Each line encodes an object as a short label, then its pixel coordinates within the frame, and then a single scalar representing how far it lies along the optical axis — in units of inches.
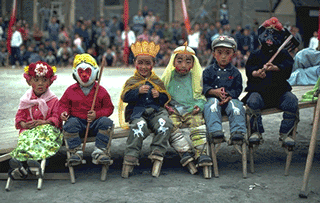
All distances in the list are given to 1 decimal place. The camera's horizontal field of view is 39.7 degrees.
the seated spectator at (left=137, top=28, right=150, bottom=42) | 738.8
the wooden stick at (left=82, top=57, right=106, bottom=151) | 187.3
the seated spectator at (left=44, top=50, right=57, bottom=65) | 739.4
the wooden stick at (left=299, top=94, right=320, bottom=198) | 164.2
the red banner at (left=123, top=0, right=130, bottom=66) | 530.9
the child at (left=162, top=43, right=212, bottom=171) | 194.5
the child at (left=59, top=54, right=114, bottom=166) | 184.7
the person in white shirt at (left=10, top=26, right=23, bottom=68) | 721.0
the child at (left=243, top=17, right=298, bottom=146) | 200.7
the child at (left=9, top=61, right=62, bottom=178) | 178.7
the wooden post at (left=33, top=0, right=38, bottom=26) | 954.9
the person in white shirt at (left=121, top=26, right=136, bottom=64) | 741.3
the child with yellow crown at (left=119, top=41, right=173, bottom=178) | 188.5
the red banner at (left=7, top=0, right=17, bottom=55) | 658.2
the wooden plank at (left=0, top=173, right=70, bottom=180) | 184.9
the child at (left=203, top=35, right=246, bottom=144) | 192.2
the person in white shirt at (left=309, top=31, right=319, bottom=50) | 632.9
